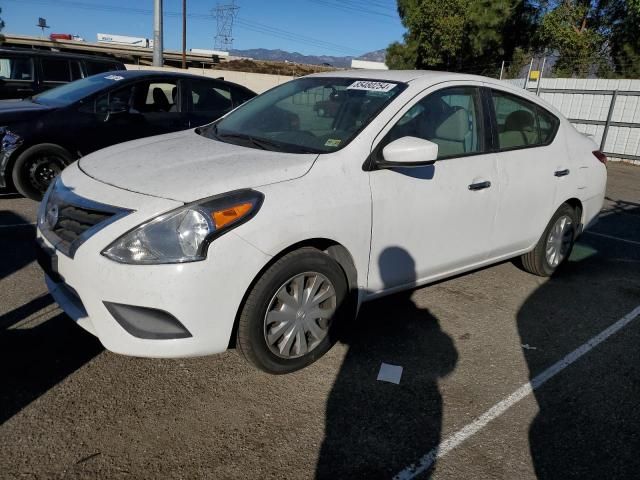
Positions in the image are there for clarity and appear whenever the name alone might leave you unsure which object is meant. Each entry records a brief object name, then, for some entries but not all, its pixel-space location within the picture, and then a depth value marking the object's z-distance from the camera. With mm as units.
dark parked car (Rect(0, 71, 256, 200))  6094
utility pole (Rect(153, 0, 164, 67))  17156
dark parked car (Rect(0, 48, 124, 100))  8844
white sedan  2523
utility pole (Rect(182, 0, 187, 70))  37938
